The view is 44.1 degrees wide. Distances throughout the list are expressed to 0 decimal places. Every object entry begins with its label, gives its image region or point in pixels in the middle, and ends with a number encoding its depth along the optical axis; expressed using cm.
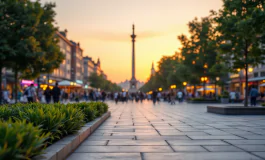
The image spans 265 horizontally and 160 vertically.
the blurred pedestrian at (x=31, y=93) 2078
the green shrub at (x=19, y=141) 323
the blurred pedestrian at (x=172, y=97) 3659
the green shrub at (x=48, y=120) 561
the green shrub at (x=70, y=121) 645
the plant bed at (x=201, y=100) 3681
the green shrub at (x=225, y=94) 3532
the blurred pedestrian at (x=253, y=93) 2506
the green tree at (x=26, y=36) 2569
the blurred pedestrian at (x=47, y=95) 2666
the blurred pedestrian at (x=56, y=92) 2170
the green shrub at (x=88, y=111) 1011
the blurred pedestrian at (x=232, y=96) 3620
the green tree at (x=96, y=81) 10562
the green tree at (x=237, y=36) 1664
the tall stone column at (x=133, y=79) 6988
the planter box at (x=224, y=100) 3559
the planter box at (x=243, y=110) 1641
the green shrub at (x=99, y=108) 1223
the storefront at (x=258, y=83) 4728
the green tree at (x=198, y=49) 3984
